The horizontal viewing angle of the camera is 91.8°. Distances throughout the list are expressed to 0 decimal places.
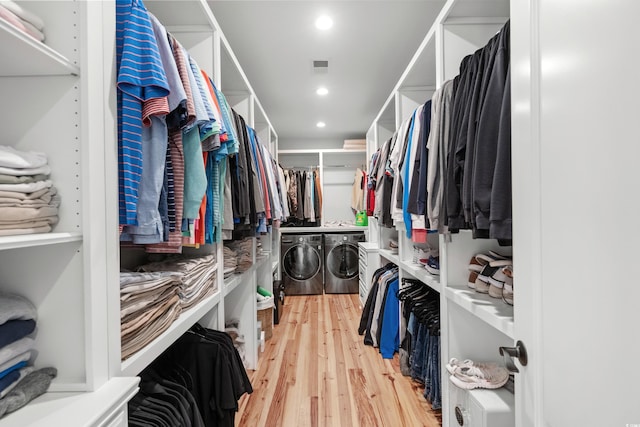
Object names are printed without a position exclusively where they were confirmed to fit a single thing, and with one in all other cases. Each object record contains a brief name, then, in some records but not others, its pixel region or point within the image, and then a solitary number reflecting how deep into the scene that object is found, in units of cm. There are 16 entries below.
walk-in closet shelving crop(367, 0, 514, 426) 149
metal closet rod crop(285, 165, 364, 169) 551
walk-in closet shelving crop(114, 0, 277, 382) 112
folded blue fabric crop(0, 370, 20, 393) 64
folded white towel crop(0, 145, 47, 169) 63
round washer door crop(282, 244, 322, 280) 467
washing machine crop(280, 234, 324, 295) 467
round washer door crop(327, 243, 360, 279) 472
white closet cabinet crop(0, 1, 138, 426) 72
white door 55
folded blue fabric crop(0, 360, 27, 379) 64
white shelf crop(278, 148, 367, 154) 493
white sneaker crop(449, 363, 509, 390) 125
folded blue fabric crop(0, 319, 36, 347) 64
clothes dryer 471
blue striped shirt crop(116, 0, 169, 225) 81
